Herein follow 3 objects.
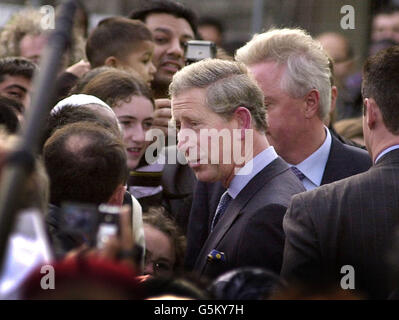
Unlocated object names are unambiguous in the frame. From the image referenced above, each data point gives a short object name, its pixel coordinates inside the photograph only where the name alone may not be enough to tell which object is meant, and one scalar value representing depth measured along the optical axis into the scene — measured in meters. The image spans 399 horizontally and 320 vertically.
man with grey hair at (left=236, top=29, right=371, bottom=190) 7.96
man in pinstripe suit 5.52
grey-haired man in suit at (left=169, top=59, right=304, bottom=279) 6.30
